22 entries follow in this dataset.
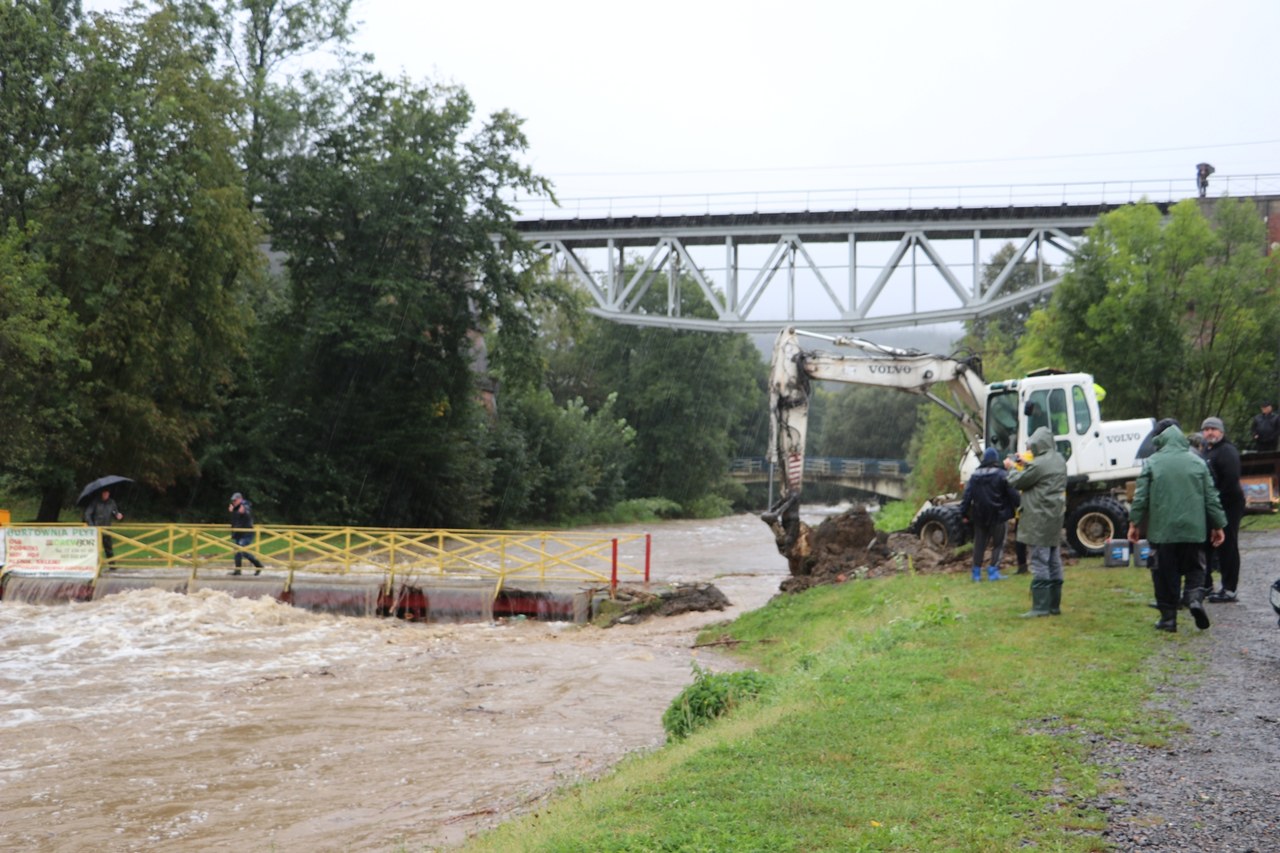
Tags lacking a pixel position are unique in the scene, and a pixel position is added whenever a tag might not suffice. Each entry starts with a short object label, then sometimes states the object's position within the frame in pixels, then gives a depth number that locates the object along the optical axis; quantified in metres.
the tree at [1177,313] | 31.17
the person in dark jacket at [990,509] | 16.64
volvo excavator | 19.59
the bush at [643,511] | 58.09
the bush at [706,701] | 10.20
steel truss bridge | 36.03
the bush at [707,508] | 67.12
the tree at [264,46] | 36.56
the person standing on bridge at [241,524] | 23.75
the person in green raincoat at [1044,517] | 12.35
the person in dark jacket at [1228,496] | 12.63
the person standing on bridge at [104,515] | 24.05
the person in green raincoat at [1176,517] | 10.48
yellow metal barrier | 22.88
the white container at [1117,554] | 16.89
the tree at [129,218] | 28.88
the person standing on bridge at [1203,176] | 38.72
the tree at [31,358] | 25.50
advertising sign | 23.22
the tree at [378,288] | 36.31
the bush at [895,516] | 41.20
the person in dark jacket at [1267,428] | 23.95
